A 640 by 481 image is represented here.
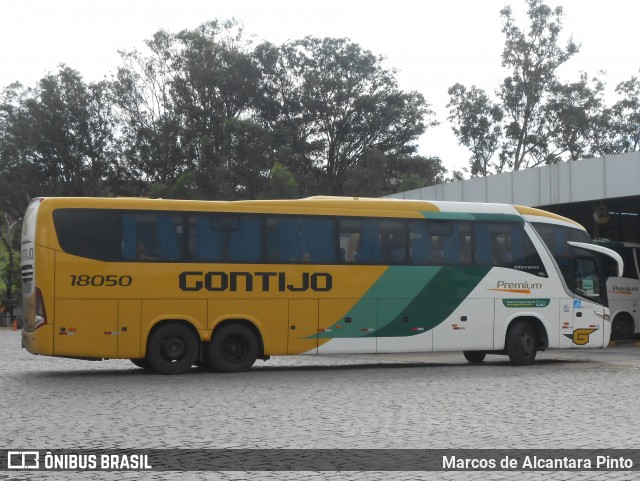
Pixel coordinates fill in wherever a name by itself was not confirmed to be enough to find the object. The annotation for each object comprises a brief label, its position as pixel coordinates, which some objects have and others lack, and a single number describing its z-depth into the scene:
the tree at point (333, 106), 67.25
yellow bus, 17.84
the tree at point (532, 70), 62.84
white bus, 31.16
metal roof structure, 27.09
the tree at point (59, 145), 64.62
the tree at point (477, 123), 65.19
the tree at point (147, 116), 65.50
